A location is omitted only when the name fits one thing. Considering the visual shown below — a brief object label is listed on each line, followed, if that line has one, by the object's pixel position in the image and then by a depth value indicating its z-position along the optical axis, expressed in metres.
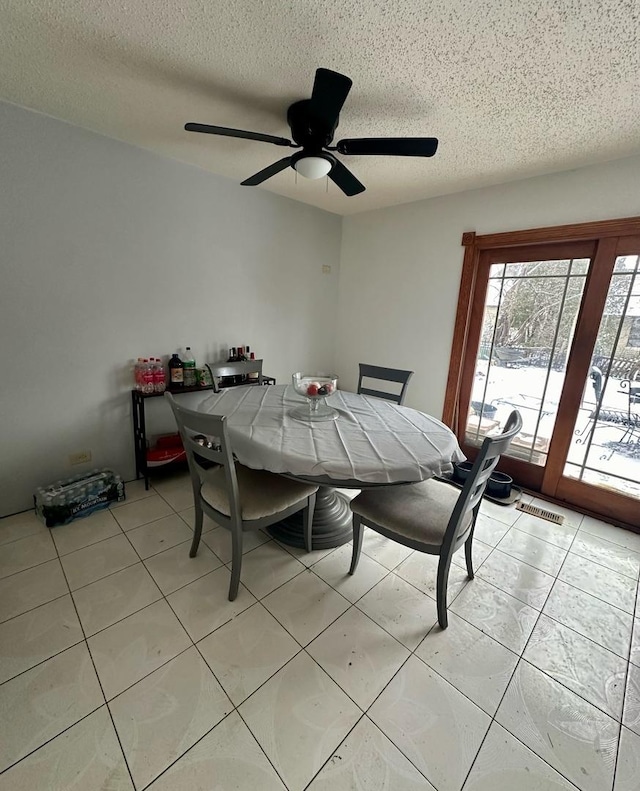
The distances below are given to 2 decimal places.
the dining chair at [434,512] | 1.33
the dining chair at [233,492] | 1.40
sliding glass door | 2.19
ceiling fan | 1.27
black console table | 2.36
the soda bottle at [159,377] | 2.44
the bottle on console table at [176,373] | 2.49
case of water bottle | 1.97
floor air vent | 2.33
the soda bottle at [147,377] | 2.40
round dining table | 1.35
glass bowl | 1.81
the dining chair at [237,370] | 2.35
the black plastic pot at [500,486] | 2.53
